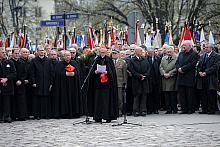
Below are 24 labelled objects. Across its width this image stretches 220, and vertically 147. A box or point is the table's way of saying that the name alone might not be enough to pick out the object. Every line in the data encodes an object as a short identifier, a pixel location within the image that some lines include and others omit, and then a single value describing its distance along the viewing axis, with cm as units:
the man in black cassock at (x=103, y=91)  1542
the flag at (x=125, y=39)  2448
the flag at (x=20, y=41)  2330
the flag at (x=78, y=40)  2703
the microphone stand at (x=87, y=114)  1535
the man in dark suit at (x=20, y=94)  1723
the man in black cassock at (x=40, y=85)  1769
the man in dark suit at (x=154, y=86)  1839
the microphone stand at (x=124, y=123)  1449
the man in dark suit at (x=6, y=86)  1672
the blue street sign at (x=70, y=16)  2219
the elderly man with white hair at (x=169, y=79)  1814
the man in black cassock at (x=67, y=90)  1764
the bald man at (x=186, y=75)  1770
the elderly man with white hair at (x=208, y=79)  1733
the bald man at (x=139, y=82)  1762
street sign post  2227
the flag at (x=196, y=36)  2476
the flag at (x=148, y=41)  2108
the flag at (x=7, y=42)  2707
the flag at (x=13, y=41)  2452
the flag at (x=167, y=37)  2370
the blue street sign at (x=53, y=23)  2245
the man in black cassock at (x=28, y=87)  1773
